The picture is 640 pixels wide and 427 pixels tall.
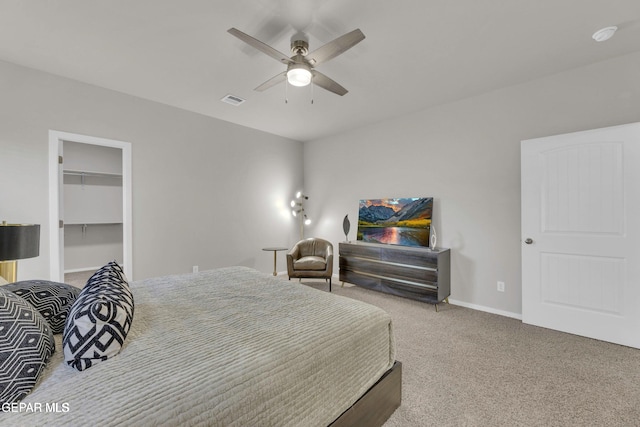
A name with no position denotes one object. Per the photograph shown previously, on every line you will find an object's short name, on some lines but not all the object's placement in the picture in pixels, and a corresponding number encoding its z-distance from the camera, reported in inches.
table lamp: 67.0
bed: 33.8
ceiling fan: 74.4
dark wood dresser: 136.1
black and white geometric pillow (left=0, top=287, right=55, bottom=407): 33.1
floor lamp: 218.1
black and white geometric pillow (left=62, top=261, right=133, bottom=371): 40.1
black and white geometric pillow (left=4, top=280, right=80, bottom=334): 51.2
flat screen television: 154.9
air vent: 138.5
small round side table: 187.9
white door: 98.8
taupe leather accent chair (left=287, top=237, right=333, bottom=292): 166.6
